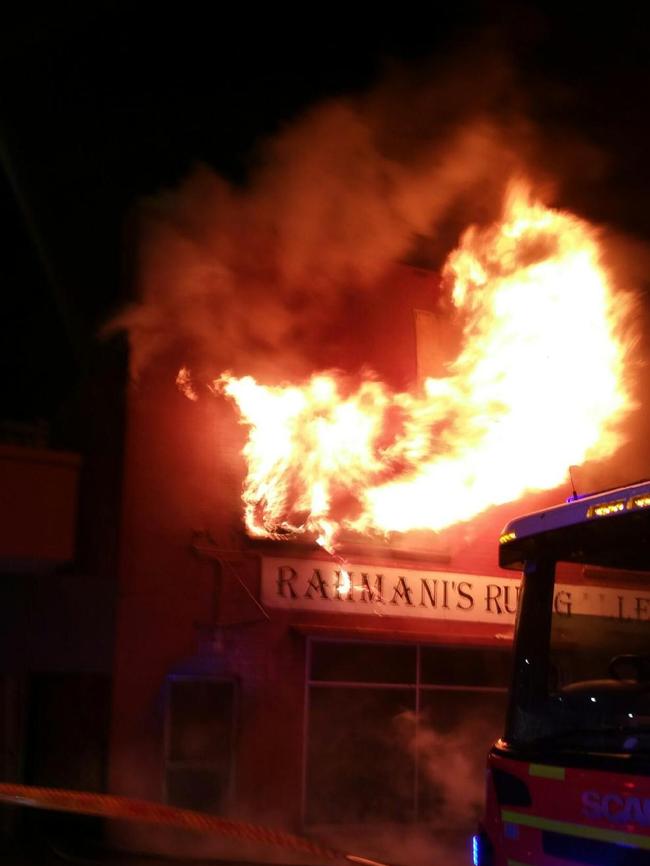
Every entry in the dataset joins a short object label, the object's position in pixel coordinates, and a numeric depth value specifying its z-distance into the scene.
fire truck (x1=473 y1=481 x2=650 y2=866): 3.66
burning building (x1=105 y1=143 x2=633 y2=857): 9.66
